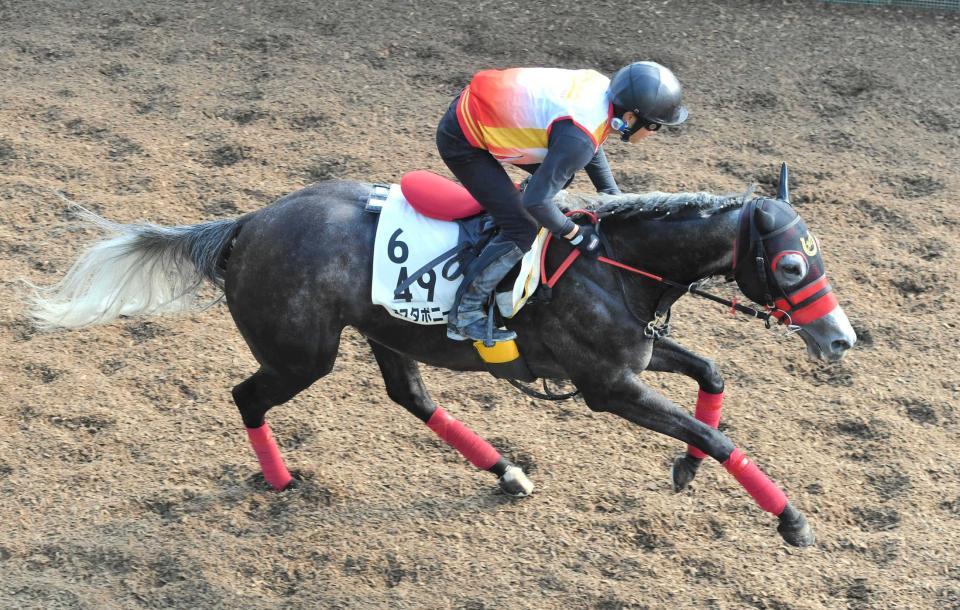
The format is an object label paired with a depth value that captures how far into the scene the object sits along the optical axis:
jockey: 8.91
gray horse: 9.22
